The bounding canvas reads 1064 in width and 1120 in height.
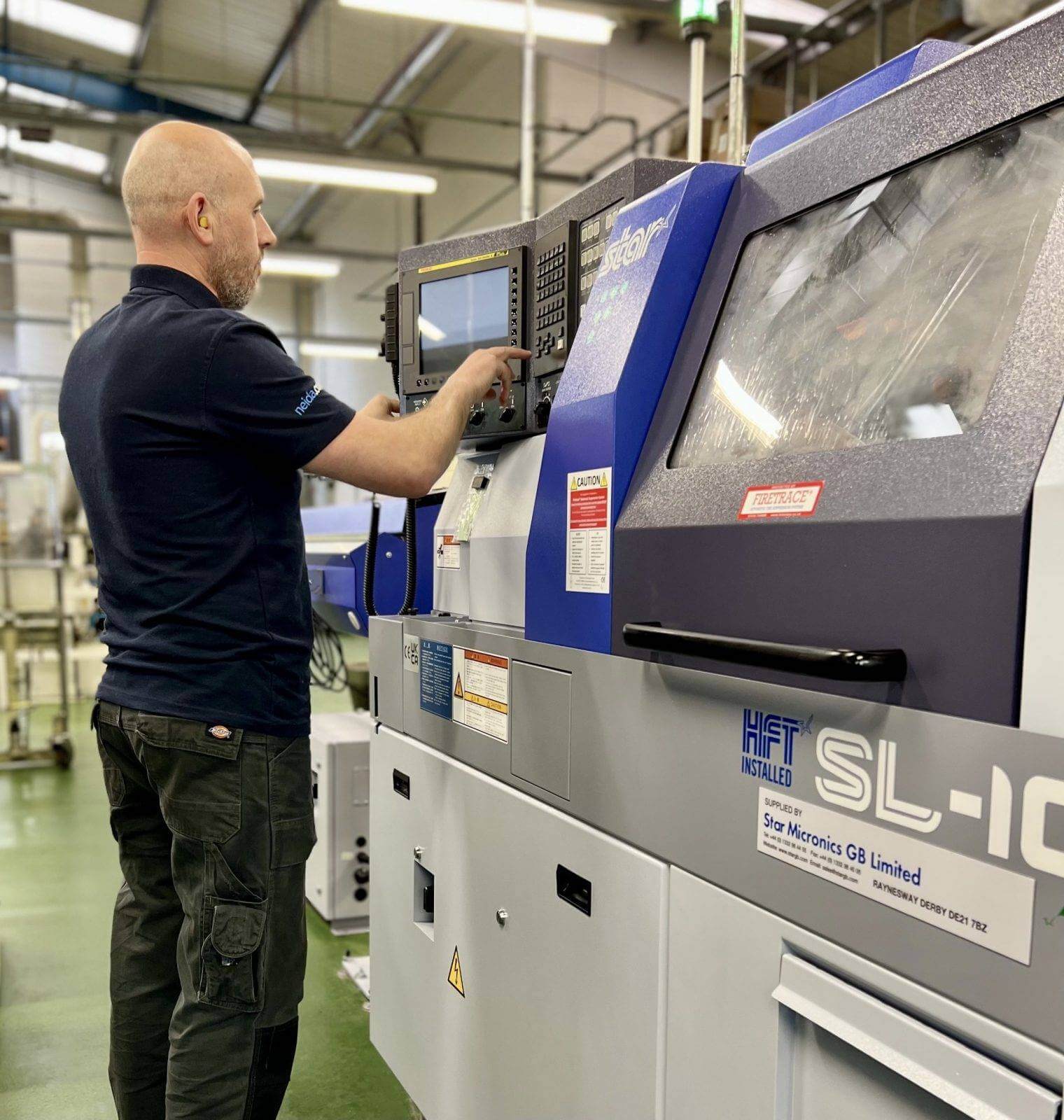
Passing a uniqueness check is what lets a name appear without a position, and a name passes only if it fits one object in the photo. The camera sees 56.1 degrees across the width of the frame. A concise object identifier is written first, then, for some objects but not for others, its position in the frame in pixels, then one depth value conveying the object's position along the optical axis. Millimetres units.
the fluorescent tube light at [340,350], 10906
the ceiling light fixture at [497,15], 3988
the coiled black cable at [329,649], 3619
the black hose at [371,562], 1910
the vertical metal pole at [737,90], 1615
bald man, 1271
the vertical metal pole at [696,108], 1715
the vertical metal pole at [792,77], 4958
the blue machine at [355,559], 2068
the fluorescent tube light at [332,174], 5523
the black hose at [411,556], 1790
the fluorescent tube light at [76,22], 8055
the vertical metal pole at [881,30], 4551
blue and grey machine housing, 667
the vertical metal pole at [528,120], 2881
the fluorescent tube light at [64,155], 10781
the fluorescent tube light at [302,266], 7715
